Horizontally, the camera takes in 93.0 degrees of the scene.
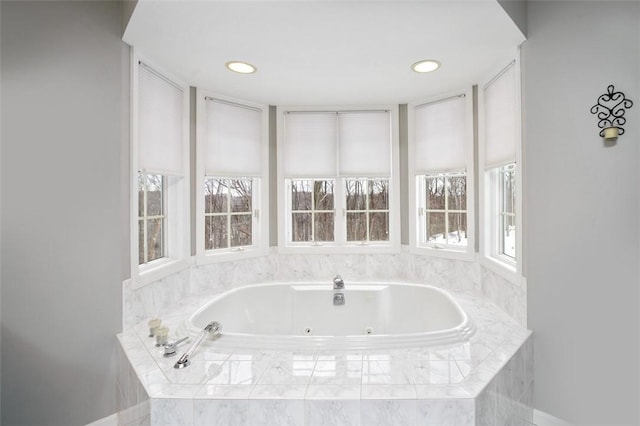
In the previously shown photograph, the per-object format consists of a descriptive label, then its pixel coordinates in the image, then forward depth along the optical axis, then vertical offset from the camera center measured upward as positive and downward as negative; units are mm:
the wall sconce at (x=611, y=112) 1396 +469
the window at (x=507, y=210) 2156 +18
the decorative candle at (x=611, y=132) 1396 +366
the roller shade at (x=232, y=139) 2561 +668
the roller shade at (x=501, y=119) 1947 +638
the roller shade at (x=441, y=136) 2543 +676
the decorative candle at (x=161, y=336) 1592 -636
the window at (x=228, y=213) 2645 +16
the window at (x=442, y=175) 2521 +336
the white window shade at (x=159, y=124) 1957 +638
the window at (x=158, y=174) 1885 +293
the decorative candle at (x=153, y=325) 1687 -610
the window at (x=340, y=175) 2906 +371
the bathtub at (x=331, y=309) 2348 -780
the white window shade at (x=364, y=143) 2900 +678
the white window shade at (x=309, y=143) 2928 +686
